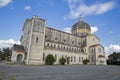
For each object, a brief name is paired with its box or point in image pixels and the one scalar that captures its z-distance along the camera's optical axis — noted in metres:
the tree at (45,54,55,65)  21.71
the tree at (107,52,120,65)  43.67
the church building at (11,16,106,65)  22.60
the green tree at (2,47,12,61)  49.17
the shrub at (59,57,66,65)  23.62
